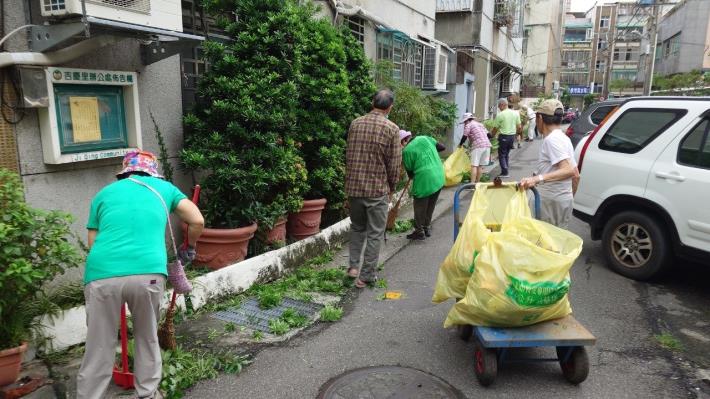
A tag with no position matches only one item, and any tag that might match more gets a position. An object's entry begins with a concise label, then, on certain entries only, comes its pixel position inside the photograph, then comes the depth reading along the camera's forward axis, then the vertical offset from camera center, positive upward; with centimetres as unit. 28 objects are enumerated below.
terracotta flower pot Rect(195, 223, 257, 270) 503 -135
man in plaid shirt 512 -61
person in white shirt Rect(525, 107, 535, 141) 2094 -58
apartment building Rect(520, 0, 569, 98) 4444 +652
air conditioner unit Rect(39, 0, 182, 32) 354 +74
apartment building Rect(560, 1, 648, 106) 7000 +840
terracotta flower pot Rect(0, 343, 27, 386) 304 -153
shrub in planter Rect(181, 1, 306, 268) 518 -19
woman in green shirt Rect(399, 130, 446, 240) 689 -76
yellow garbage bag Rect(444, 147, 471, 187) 1003 -106
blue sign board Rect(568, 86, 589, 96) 6831 +295
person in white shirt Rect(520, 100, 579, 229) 447 -50
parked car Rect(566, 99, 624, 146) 1037 -14
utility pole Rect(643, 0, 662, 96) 2615 +338
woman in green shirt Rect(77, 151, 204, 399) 280 -90
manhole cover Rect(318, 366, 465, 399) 335 -186
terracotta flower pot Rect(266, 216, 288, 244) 578 -139
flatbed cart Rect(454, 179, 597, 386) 327 -148
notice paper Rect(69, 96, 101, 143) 418 -8
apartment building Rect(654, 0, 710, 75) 4044 +636
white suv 493 -73
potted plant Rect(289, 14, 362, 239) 639 -8
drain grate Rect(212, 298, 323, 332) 440 -182
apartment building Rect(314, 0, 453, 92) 931 +167
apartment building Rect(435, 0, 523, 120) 1842 +289
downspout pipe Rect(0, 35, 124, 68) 358 +39
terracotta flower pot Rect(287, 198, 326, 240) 634 -136
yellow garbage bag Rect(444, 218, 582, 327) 319 -107
